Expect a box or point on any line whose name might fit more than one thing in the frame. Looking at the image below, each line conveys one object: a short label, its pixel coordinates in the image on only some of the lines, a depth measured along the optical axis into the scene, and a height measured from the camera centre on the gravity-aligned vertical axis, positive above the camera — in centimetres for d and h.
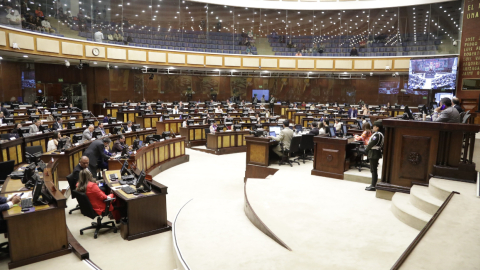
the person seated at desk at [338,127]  994 -85
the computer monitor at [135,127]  1132 -105
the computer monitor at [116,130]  1059 -109
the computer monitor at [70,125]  1113 -99
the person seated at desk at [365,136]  757 -86
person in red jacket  516 -153
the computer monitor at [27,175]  545 -136
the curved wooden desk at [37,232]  412 -184
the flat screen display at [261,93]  2450 +51
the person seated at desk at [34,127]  946 -92
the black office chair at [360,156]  686 -131
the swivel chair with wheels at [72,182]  561 -152
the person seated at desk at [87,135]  947 -113
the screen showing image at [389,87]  2176 +101
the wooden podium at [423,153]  463 -79
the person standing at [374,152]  568 -91
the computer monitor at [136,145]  838 -126
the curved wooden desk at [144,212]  509 -189
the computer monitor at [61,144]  820 -123
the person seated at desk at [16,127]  888 -92
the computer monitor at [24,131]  888 -100
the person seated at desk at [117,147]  838 -132
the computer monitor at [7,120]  1028 -79
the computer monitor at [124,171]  622 -145
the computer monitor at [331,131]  823 -81
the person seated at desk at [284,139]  844 -104
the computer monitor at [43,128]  966 -97
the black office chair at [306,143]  878 -121
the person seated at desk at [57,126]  1055 -98
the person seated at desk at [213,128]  1265 -117
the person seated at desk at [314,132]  934 -94
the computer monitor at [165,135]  1052 -122
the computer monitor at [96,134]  971 -113
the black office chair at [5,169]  612 -142
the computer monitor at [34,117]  1102 -72
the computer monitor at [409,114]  538 -21
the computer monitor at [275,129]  973 -90
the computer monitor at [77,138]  909 -119
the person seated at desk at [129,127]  1123 -105
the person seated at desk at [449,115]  480 -19
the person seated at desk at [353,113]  1661 -63
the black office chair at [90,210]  501 -181
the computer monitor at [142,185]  535 -149
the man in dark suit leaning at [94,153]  741 -132
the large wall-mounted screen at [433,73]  1477 +143
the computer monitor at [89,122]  1145 -90
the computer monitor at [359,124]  1164 -85
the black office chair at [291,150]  838 -132
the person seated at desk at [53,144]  841 -127
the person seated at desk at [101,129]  997 -104
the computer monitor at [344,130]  937 -86
